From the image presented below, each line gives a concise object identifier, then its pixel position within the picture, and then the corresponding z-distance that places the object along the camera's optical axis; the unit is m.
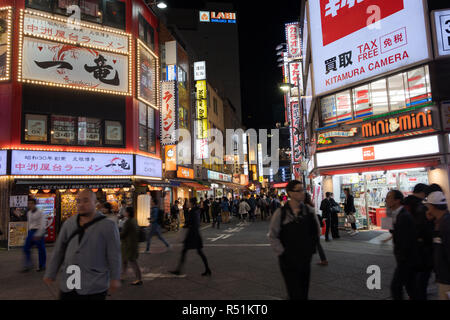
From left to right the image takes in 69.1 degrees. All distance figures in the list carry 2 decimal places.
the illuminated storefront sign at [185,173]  23.69
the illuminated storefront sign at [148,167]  18.42
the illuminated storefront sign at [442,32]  12.58
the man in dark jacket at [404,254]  4.35
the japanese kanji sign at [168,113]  21.23
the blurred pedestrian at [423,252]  4.39
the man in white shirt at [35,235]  8.87
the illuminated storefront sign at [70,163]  14.76
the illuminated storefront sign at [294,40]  25.66
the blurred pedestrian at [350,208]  14.09
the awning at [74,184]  14.12
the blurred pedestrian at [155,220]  11.34
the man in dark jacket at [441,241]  3.78
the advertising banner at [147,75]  19.33
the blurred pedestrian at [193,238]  7.82
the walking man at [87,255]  3.43
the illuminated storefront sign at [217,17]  66.25
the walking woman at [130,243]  7.14
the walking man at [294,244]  4.03
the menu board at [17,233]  13.57
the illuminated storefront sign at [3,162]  14.28
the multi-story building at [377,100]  12.65
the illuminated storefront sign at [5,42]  15.12
